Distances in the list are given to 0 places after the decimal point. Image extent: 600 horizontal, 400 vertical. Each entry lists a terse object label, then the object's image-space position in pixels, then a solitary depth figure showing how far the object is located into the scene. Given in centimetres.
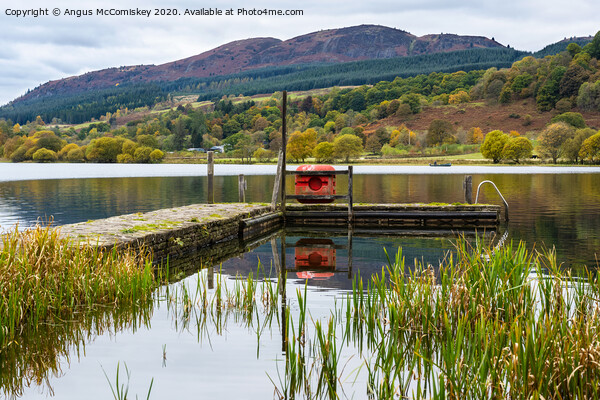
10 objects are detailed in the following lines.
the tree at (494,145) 10031
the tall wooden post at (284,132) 1897
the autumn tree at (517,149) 9881
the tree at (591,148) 8888
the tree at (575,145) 9350
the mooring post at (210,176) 1866
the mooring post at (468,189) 2095
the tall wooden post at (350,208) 2003
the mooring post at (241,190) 2109
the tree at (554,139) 9644
